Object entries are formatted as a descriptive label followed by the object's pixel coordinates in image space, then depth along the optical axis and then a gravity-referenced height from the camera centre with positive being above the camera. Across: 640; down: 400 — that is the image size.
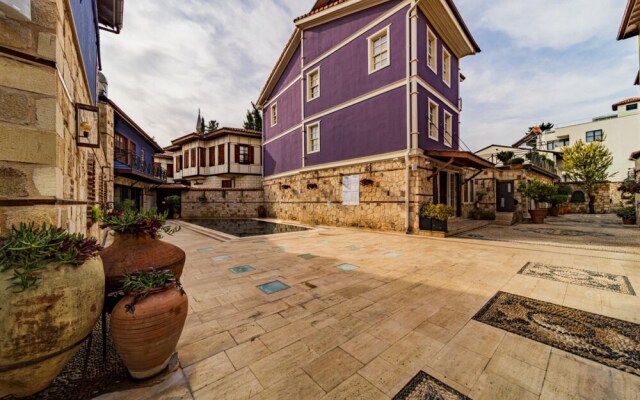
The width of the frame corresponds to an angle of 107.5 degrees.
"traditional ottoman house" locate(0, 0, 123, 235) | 1.84 +0.73
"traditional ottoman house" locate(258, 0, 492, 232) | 9.05 +4.02
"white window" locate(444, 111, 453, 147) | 10.96 +3.30
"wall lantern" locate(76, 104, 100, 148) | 3.55 +1.16
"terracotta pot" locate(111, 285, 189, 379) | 1.59 -0.91
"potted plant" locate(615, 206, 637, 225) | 11.21 -0.85
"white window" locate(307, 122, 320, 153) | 12.84 +3.42
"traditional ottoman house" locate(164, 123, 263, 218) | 18.45 +2.46
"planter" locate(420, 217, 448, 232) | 8.18 -0.93
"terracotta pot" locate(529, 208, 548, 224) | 11.87 -0.88
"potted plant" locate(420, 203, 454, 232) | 8.20 -0.66
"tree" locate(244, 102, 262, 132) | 29.88 +10.07
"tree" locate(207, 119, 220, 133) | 36.03 +11.44
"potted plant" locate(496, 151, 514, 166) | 13.24 +2.34
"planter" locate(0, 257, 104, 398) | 1.21 -0.69
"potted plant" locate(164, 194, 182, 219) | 17.81 -0.43
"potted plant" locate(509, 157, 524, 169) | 12.60 +1.90
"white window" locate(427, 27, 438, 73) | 10.00 +6.36
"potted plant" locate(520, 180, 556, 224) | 11.92 +0.30
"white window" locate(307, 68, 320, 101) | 12.84 +6.45
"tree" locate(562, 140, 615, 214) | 18.66 +2.75
